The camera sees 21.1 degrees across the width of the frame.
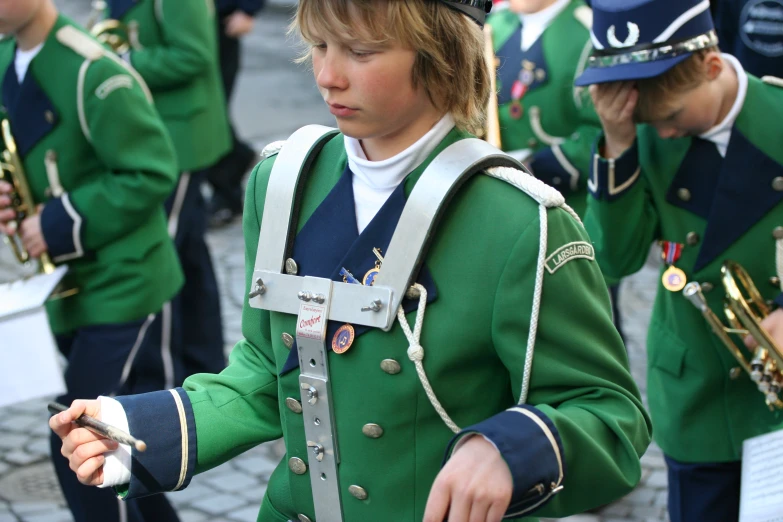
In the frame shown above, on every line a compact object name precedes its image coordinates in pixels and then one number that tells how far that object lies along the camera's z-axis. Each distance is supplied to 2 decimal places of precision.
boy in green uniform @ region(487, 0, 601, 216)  7.93
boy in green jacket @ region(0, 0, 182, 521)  6.75
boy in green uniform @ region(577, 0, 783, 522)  5.22
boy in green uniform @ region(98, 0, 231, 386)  9.90
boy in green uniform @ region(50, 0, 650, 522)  3.38
